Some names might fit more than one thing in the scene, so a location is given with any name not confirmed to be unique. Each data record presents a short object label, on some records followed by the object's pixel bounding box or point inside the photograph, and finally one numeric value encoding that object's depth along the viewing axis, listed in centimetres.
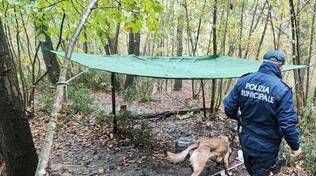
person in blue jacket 244
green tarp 395
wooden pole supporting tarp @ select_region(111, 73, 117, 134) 487
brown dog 352
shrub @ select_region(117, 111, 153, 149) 463
